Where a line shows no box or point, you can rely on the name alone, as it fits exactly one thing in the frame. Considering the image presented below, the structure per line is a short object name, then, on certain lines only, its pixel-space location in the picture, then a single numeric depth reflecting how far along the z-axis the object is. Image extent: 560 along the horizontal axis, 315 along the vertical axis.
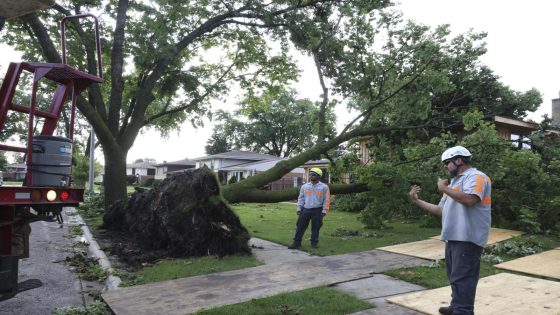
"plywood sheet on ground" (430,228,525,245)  8.86
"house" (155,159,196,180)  71.81
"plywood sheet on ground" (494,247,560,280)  6.43
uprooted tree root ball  8.03
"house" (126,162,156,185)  85.24
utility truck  4.31
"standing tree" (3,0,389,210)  13.76
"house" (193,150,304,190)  47.50
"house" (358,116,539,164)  15.34
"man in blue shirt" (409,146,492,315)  4.20
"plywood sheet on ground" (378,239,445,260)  7.73
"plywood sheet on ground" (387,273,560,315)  4.77
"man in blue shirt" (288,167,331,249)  9.15
